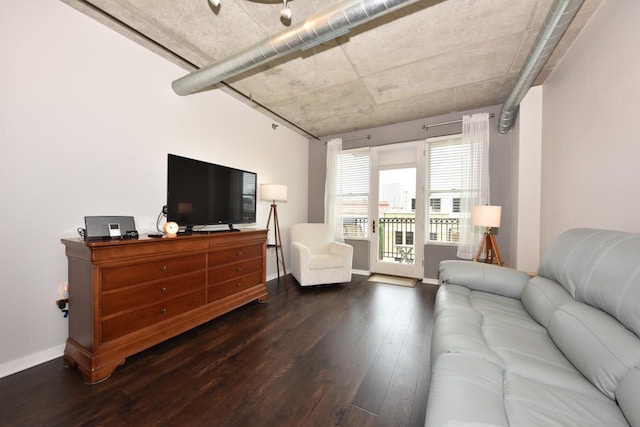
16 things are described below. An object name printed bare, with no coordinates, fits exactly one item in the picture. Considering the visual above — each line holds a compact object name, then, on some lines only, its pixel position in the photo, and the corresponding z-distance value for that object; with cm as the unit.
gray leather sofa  79
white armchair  348
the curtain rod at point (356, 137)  437
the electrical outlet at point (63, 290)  186
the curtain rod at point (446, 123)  346
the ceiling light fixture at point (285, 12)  153
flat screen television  232
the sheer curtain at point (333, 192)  452
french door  400
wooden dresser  161
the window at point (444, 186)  373
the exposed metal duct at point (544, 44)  150
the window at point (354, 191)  451
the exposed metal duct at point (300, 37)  156
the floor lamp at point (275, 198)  349
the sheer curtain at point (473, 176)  341
